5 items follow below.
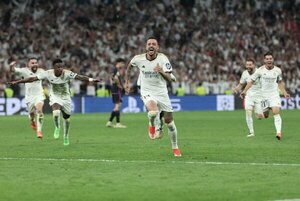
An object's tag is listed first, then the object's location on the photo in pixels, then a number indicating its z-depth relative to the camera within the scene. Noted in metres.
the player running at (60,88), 22.28
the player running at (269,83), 24.77
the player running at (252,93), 27.03
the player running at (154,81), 18.42
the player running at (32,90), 27.08
